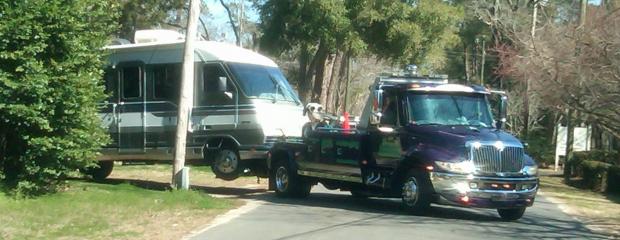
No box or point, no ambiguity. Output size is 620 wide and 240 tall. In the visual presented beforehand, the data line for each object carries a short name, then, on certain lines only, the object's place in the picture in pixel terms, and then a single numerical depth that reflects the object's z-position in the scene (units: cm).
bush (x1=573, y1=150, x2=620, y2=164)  3224
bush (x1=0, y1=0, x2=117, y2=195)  1322
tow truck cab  1348
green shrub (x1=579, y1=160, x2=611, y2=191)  2641
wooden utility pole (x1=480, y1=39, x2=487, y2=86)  5188
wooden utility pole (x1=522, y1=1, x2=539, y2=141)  2840
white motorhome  1733
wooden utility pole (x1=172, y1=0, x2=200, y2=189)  1605
